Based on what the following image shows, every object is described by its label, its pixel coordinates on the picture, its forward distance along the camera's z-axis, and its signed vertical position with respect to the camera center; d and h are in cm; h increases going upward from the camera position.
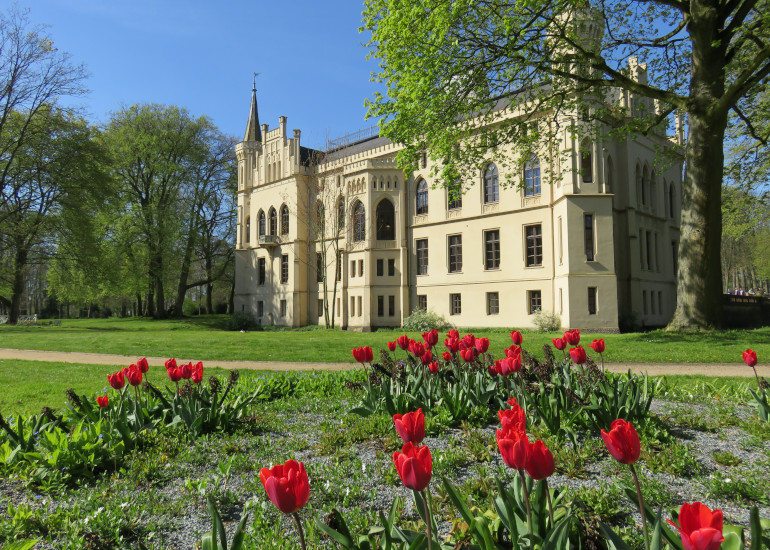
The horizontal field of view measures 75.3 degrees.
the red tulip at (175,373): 452 -64
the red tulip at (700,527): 123 -58
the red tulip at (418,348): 489 -48
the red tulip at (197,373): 461 -66
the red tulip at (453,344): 521 -46
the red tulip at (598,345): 477 -45
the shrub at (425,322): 2773 -121
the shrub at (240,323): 3397 -140
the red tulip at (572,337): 492 -39
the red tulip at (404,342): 530 -44
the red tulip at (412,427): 212 -55
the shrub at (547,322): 2392 -111
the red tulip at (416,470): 171 -59
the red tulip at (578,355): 450 -51
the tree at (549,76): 1360 +648
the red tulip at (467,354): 494 -54
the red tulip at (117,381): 445 -69
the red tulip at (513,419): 207 -53
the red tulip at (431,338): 528 -40
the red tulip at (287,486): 164 -61
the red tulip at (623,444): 176 -52
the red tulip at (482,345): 485 -44
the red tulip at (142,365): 470 -59
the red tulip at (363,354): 516 -55
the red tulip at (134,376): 446 -66
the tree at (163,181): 3756 +994
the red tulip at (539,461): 177 -58
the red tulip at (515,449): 180 -55
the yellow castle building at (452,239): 2358 +356
